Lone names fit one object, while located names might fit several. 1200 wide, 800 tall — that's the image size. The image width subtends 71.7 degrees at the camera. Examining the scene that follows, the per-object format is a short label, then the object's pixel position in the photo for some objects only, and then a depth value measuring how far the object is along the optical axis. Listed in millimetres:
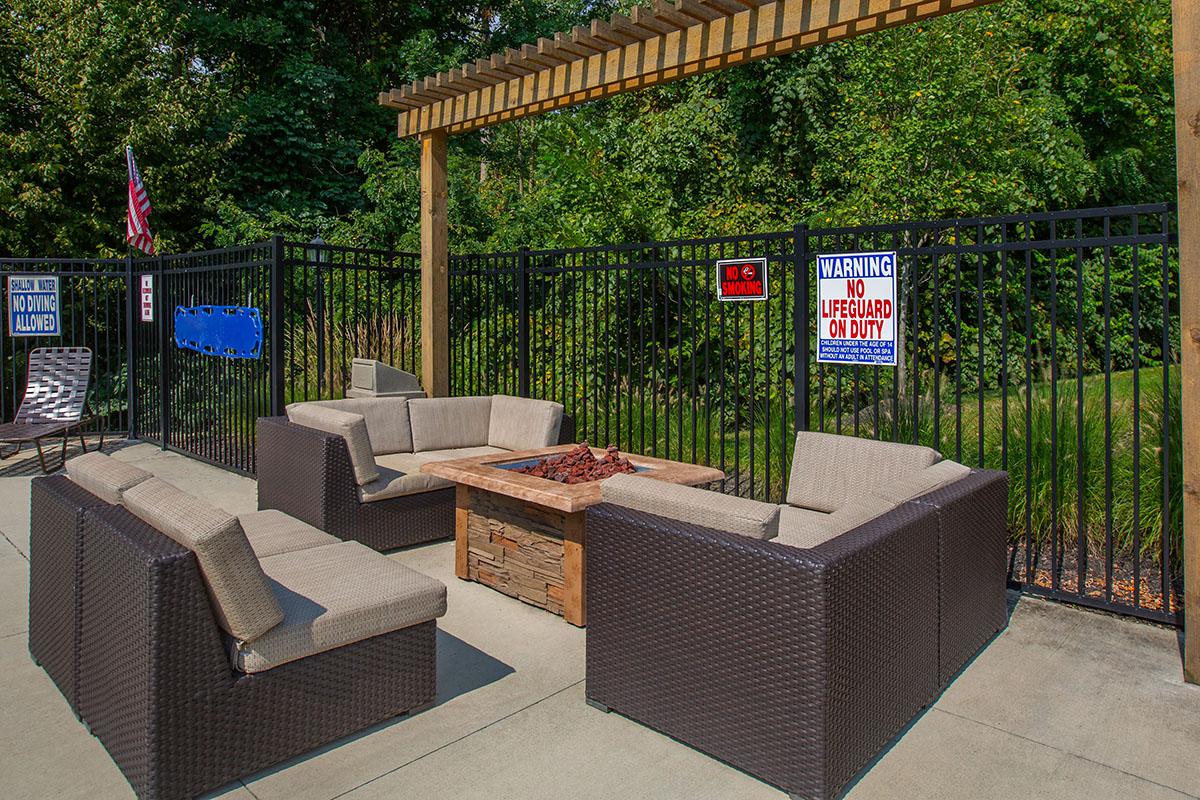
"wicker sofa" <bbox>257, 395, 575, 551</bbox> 4609
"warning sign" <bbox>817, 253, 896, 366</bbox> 4281
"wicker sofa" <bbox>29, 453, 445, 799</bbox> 2189
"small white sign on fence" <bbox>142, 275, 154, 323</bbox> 8305
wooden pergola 2963
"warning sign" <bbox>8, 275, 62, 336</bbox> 8844
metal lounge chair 7656
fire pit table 3602
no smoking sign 4895
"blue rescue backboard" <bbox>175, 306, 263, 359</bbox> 6734
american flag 8898
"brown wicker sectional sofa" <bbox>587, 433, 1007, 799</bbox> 2211
